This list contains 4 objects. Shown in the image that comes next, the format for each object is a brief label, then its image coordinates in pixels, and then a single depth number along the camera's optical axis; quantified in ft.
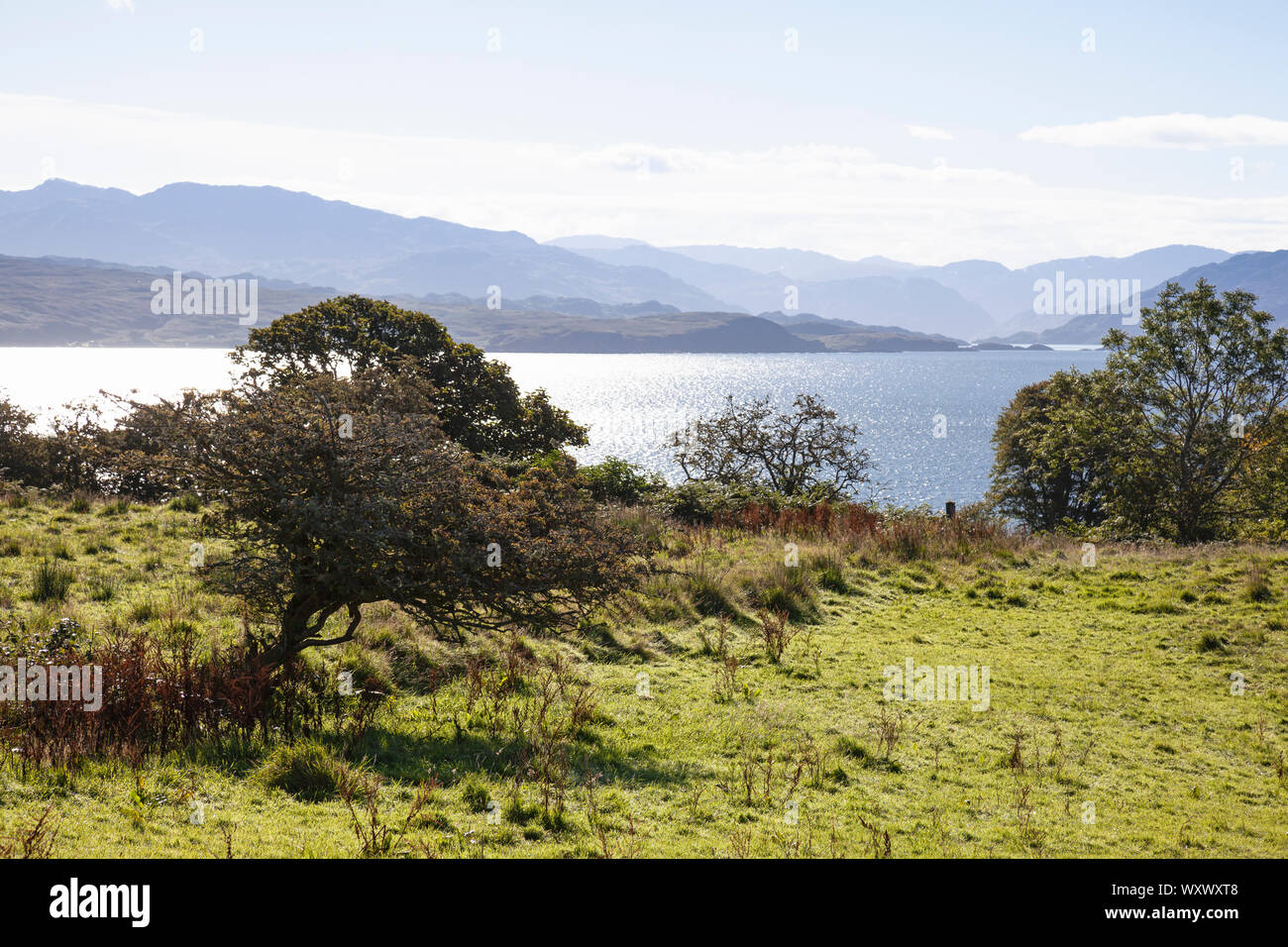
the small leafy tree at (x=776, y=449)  102.42
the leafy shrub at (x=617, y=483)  85.61
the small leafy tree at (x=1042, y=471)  130.62
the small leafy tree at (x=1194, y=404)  105.29
